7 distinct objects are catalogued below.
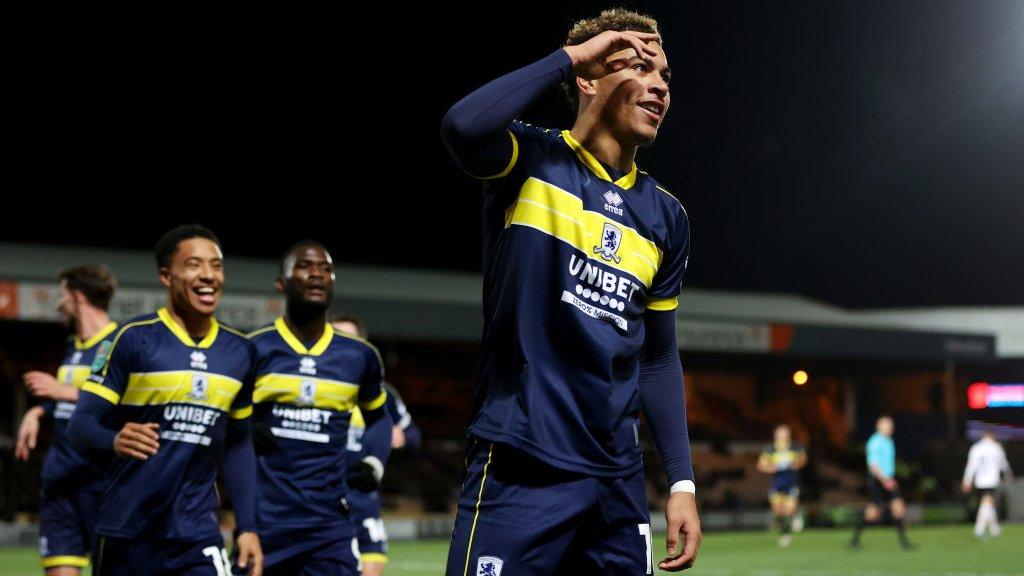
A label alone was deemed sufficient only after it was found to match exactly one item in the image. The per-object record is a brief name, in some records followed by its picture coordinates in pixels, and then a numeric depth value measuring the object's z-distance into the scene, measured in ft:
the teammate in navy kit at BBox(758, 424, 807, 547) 81.41
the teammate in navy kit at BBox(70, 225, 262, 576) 17.40
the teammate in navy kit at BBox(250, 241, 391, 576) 21.79
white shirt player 81.76
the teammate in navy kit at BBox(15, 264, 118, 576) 25.14
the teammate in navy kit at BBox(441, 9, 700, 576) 10.71
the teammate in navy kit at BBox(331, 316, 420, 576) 24.84
